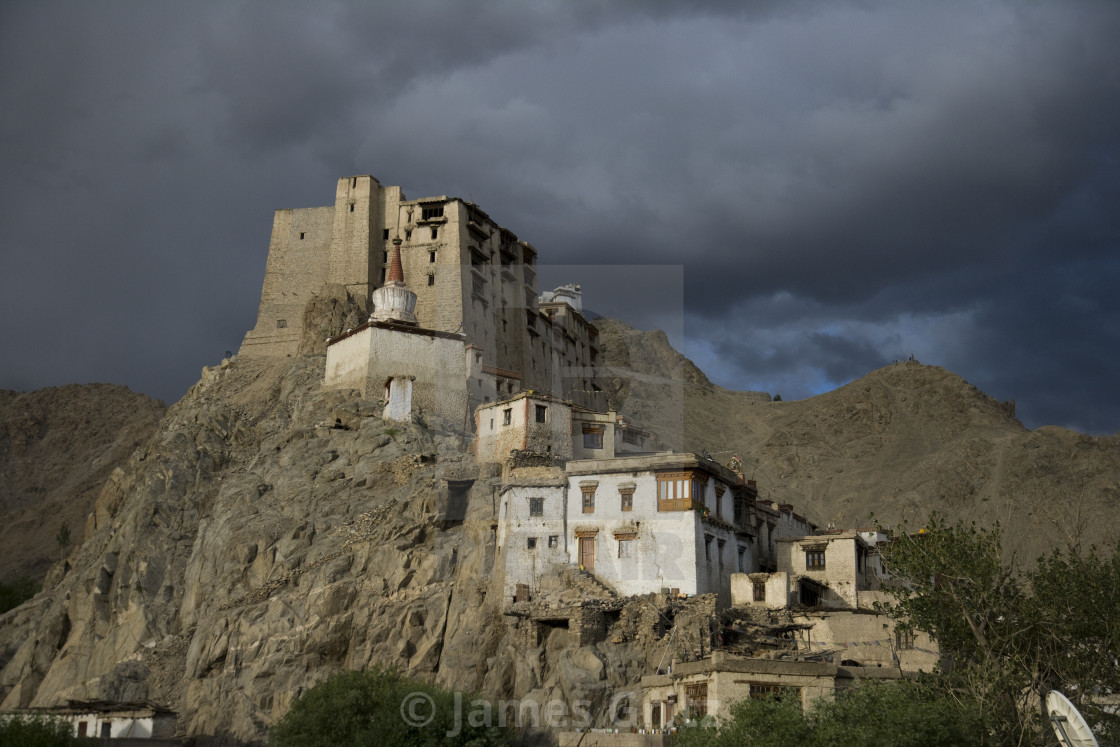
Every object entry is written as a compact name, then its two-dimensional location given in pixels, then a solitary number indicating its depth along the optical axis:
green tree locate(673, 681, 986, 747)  35.50
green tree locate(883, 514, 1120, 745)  39.22
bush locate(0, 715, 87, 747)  39.38
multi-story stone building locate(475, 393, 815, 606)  51.91
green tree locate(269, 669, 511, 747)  42.50
